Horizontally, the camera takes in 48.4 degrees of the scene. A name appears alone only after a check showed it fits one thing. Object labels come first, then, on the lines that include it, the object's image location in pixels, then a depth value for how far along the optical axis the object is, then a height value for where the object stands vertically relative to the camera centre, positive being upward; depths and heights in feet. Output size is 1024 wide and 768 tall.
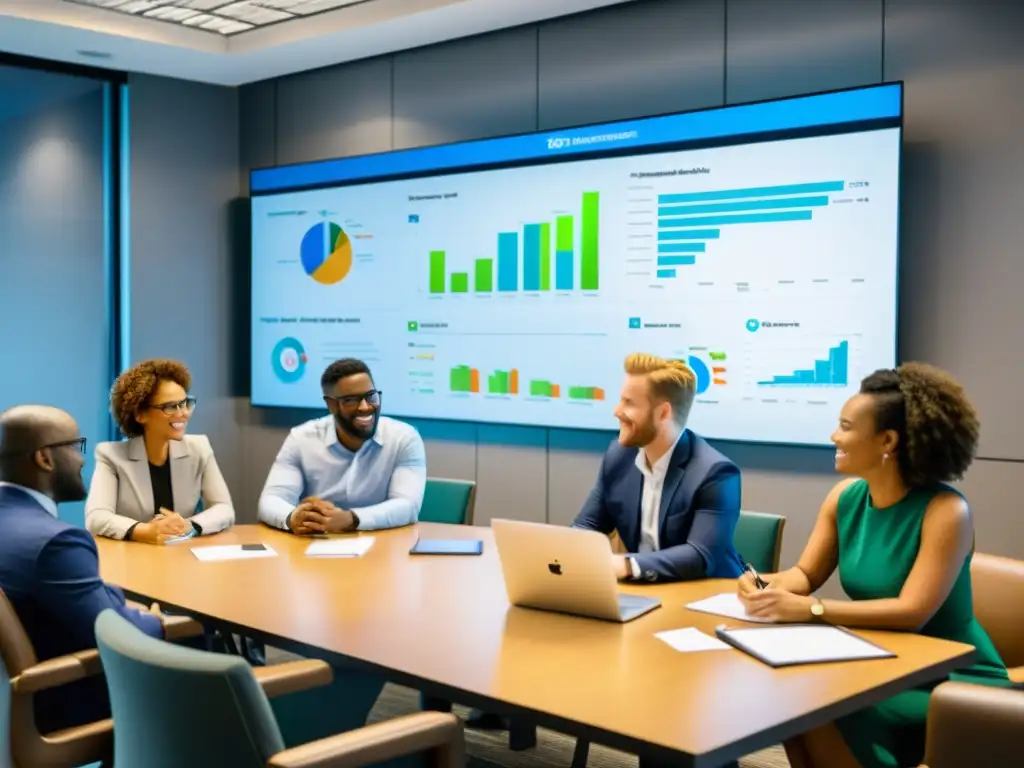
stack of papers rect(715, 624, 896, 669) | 8.27 -2.36
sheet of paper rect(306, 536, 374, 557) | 12.60 -2.47
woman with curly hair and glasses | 14.05 -1.72
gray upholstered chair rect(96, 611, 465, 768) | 6.54 -2.37
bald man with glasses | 8.97 -1.83
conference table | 7.02 -2.40
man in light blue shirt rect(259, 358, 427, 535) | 14.94 -1.68
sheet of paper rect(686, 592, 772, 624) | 9.62 -2.38
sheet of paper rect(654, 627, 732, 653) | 8.59 -2.38
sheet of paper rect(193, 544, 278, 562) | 12.39 -2.48
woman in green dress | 9.16 -1.86
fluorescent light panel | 20.01 +5.73
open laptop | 9.21 -2.00
